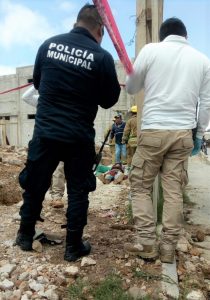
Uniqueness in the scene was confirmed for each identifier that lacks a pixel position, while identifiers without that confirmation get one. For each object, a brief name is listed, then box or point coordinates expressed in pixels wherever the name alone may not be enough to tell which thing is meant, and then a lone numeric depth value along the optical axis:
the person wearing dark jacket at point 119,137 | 11.65
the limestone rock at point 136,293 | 2.44
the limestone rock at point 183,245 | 3.36
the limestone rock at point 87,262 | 2.80
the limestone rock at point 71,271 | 2.65
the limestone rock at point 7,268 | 2.66
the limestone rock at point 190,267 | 2.99
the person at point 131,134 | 8.25
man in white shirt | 2.88
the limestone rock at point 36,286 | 2.48
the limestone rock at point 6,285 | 2.48
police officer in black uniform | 2.74
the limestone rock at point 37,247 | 3.01
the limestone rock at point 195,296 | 2.53
